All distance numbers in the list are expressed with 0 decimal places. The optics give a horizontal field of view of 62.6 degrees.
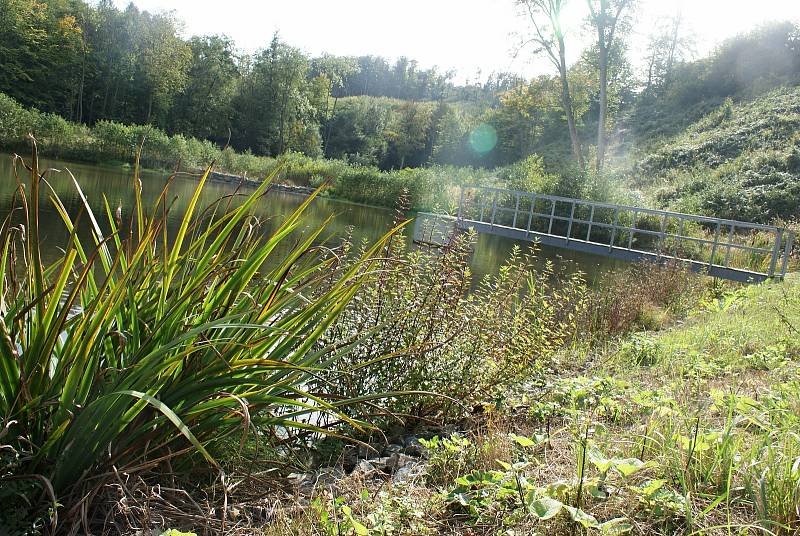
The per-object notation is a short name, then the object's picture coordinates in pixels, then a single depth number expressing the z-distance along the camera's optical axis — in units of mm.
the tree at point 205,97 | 49500
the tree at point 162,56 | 45719
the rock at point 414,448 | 2973
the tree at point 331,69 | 61312
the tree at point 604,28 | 22156
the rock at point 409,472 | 2425
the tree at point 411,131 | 61062
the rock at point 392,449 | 2992
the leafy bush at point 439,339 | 3312
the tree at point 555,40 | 22344
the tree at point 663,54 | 41803
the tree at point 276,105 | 49656
